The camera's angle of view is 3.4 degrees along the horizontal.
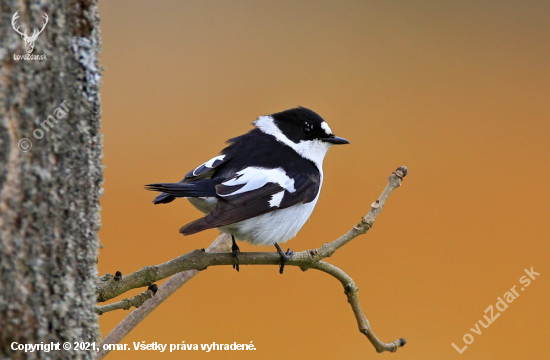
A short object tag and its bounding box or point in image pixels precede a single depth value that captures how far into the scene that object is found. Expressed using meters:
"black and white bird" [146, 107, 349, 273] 4.58
